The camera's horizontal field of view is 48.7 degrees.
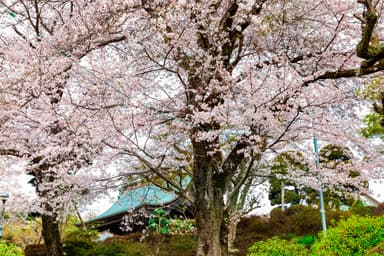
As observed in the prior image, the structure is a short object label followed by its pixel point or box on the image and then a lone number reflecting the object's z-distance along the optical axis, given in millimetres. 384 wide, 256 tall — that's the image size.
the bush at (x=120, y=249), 11688
